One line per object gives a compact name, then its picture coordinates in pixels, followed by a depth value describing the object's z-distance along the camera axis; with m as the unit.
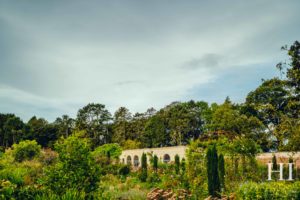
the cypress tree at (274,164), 24.19
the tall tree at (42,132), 68.88
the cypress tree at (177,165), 22.40
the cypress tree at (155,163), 26.69
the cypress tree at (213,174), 13.95
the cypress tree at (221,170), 14.96
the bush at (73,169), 8.96
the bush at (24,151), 32.06
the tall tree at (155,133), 57.22
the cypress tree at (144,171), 23.42
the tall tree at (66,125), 69.61
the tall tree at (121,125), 62.39
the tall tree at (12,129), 69.00
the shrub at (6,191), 7.76
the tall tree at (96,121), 66.69
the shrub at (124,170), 26.55
